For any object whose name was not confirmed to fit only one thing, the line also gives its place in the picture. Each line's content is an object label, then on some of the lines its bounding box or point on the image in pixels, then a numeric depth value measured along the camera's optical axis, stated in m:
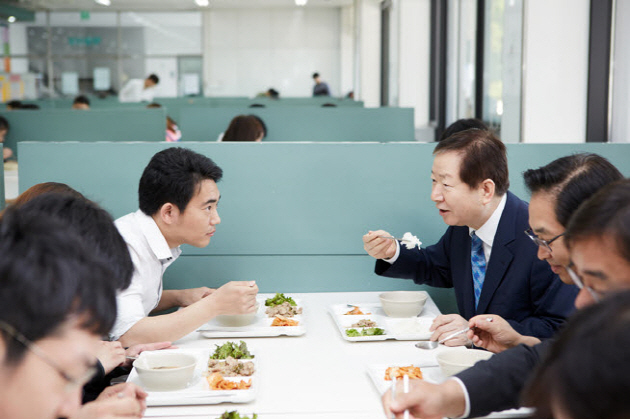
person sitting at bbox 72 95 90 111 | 7.57
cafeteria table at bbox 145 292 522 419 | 1.34
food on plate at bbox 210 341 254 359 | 1.62
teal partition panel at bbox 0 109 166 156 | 4.73
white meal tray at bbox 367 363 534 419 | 1.32
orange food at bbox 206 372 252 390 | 1.43
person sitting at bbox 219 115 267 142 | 4.57
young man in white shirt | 1.98
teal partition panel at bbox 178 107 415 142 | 5.30
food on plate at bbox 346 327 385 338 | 1.81
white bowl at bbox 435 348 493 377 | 1.46
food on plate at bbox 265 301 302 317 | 2.00
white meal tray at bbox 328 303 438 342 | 1.79
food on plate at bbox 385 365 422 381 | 1.47
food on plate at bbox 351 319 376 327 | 1.88
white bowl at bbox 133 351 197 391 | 1.41
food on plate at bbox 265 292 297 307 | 2.08
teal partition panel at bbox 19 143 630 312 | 2.39
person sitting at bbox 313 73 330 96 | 11.19
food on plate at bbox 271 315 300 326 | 1.91
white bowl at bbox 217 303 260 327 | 1.87
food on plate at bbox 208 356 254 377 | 1.51
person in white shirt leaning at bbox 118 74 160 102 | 10.19
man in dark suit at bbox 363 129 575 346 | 1.87
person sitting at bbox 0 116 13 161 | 5.07
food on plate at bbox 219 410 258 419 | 1.22
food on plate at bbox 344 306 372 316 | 2.01
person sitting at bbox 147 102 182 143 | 6.10
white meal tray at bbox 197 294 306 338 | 1.84
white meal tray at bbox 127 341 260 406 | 1.37
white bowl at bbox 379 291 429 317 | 1.97
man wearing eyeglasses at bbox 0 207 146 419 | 0.76
